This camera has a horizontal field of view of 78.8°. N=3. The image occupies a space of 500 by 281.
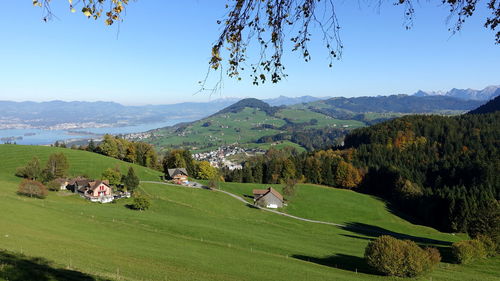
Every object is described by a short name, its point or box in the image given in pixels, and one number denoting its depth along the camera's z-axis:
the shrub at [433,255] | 35.50
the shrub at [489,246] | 45.74
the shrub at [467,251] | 41.84
